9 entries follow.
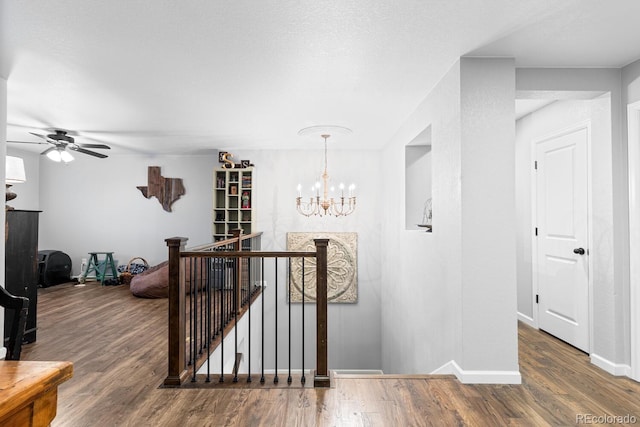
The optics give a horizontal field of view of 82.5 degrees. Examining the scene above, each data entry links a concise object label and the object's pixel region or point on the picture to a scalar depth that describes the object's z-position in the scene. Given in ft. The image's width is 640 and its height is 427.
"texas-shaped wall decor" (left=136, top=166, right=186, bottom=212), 21.91
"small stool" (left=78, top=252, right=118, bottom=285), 21.37
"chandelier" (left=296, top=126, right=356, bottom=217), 19.94
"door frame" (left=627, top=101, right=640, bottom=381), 8.98
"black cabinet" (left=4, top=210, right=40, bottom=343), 11.21
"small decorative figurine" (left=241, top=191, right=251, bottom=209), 19.92
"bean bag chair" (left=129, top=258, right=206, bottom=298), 17.74
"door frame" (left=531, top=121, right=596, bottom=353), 10.51
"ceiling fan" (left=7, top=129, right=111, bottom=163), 15.07
